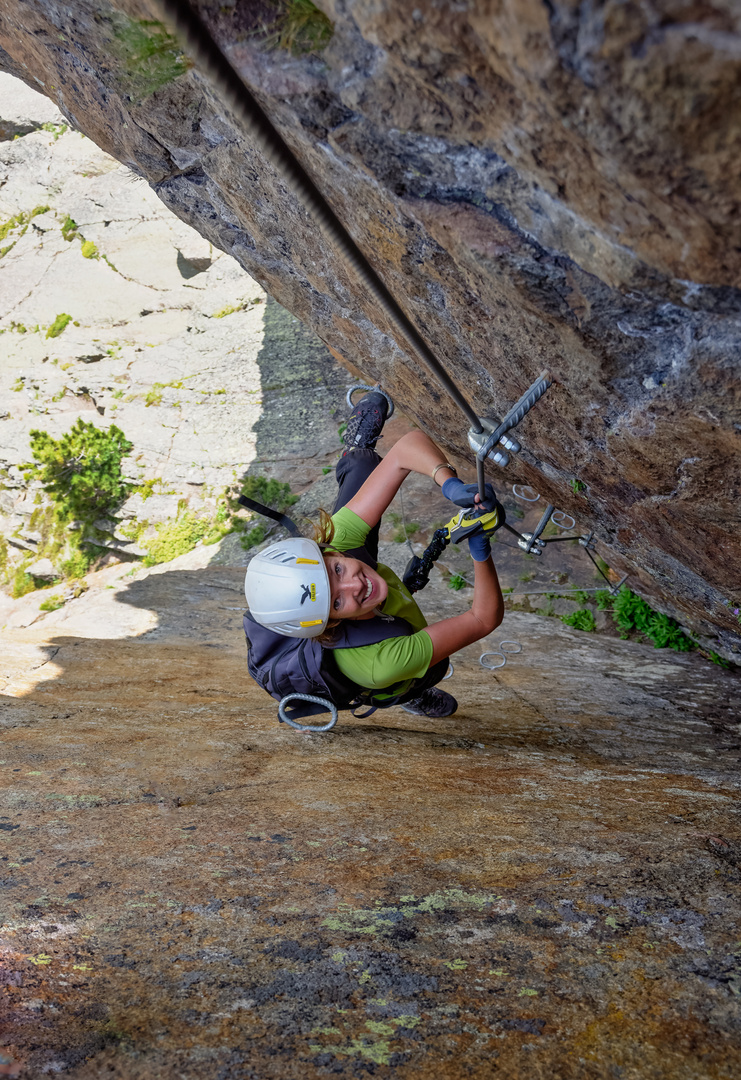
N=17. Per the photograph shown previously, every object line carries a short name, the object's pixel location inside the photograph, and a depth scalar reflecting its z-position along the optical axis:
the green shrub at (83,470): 13.10
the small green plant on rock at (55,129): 20.31
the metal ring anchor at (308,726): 3.87
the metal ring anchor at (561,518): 5.37
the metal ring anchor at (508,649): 6.59
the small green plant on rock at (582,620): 7.25
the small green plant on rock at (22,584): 12.57
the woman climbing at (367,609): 3.60
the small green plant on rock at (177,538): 12.36
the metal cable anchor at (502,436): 2.81
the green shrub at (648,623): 6.45
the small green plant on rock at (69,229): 18.36
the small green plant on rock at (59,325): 16.25
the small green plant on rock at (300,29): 2.01
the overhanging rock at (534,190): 1.49
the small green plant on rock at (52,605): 11.72
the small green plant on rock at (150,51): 2.68
